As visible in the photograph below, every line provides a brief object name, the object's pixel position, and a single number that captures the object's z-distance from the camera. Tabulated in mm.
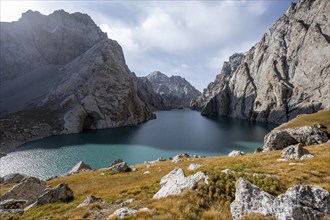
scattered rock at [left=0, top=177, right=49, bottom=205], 24050
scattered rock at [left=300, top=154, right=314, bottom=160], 24422
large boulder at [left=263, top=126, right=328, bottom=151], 46969
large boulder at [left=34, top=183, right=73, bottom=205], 19828
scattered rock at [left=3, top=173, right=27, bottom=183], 44188
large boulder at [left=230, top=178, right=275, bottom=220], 10695
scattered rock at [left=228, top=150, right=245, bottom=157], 48938
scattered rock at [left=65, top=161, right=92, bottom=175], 53556
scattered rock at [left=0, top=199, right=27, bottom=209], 20922
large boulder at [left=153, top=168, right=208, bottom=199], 14734
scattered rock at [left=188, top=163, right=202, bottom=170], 25900
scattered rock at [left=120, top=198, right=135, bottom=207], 15701
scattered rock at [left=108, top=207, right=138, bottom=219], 12414
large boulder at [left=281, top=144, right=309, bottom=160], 25939
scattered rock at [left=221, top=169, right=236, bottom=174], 16483
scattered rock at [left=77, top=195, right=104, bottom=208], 17100
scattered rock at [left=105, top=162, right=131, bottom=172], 38900
